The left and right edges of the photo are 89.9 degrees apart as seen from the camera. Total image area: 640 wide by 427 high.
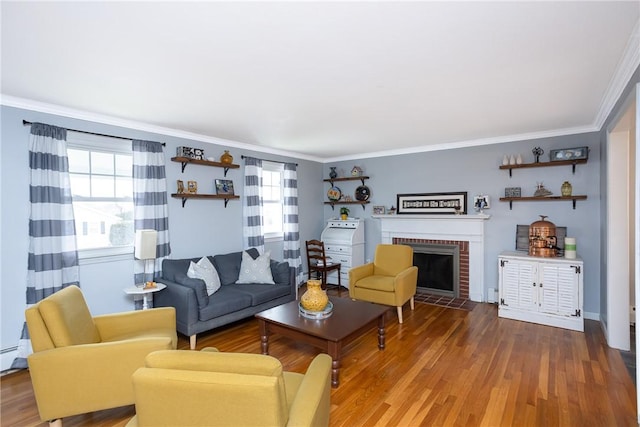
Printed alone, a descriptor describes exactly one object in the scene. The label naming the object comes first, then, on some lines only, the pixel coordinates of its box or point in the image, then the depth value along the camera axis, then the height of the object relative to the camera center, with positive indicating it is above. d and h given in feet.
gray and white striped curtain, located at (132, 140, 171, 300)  12.28 +0.76
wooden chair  18.21 -2.84
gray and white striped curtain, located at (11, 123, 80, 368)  9.75 -0.16
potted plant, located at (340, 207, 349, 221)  20.22 +0.06
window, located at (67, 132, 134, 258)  11.14 +0.87
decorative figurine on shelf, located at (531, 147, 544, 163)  14.30 +2.70
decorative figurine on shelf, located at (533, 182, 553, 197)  14.29 +0.95
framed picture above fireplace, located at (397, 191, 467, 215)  16.65 +0.55
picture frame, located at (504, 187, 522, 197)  14.93 +0.98
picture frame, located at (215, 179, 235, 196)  15.15 +1.35
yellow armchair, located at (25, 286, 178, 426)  6.49 -3.05
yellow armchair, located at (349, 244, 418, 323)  13.10 -2.87
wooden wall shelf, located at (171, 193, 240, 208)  13.60 +0.85
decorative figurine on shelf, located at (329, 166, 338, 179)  20.85 +2.62
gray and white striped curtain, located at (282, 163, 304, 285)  18.43 -0.31
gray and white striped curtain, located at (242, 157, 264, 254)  16.34 +0.40
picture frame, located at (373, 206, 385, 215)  19.17 +0.22
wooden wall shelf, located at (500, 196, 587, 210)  13.53 +0.60
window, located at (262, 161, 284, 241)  18.11 +0.94
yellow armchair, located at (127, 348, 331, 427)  4.02 -2.24
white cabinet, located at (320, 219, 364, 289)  18.92 -1.85
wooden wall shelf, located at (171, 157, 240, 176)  13.41 +2.34
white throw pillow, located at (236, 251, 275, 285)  13.92 -2.45
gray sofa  10.93 -3.04
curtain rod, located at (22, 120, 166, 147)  9.76 +2.91
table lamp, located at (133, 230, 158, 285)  11.09 -0.99
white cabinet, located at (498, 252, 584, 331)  12.30 -3.12
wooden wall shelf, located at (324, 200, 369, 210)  19.83 +0.71
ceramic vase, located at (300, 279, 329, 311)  9.91 -2.62
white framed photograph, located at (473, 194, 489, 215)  15.84 +0.49
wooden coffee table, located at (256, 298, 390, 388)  8.51 -3.21
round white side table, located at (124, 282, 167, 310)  10.84 -2.55
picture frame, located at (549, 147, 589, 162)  13.28 +2.46
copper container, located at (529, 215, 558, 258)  13.44 -1.17
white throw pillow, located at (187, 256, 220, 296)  12.06 -2.23
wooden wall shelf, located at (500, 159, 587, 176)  13.44 +2.11
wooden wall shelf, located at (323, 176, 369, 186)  19.53 +2.22
